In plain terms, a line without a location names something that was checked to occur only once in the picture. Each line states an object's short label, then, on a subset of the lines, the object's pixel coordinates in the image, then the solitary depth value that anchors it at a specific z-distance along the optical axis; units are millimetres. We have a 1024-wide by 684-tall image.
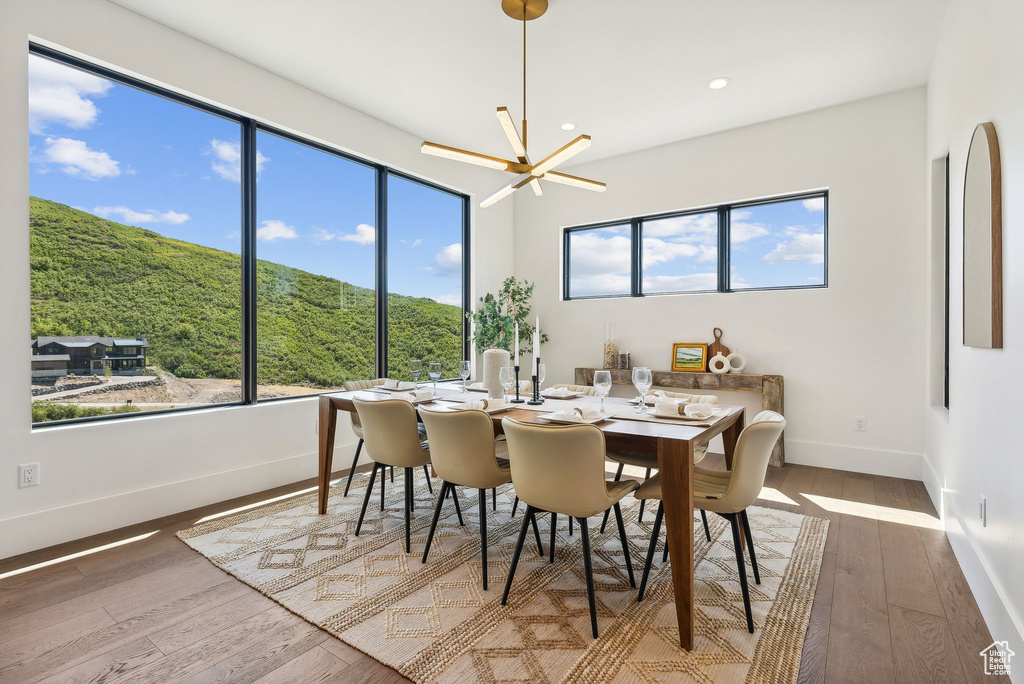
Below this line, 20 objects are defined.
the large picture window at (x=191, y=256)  2764
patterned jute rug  1698
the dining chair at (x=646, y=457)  2553
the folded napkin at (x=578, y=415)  2142
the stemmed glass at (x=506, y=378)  2916
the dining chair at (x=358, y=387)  3239
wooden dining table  1779
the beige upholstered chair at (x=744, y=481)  1863
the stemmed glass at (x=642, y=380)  2500
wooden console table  4199
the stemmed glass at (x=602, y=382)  2537
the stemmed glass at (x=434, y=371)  2999
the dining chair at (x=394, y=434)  2529
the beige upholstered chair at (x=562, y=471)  1813
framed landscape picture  4633
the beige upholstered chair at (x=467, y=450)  2209
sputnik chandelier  2502
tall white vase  2896
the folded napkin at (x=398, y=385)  3275
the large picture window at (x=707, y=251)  4348
